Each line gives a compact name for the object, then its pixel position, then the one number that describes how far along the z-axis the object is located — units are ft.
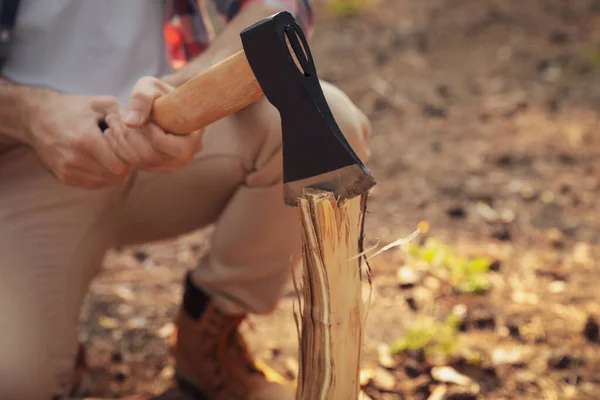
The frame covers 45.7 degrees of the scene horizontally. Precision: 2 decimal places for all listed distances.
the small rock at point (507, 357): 7.68
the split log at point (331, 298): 4.65
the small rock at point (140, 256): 10.76
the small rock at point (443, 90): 15.79
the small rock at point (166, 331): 8.89
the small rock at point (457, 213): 11.17
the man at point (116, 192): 6.12
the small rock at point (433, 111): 14.97
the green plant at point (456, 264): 9.15
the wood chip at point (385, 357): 7.82
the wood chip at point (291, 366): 7.98
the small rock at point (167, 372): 8.10
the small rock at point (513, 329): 8.22
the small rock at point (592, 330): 8.00
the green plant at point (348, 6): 20.12
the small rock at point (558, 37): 17.28
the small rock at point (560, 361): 7.58
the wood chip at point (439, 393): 7.06
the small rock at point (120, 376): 8.02
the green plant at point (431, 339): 7.89
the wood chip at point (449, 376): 7.30
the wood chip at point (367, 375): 7.44
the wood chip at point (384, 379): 7.43
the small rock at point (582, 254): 9.64
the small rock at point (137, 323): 9.07
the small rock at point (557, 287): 9.02
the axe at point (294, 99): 4.39
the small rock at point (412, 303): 8.94
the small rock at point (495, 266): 9.62
